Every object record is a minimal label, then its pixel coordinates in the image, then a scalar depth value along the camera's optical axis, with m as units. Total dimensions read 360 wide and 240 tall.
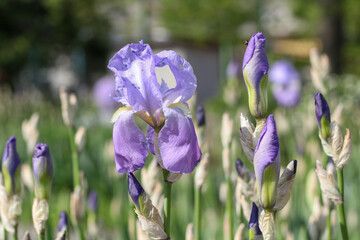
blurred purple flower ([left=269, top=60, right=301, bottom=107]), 3.67
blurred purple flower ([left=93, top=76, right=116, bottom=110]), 5.37
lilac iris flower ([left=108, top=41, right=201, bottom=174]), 0.76
